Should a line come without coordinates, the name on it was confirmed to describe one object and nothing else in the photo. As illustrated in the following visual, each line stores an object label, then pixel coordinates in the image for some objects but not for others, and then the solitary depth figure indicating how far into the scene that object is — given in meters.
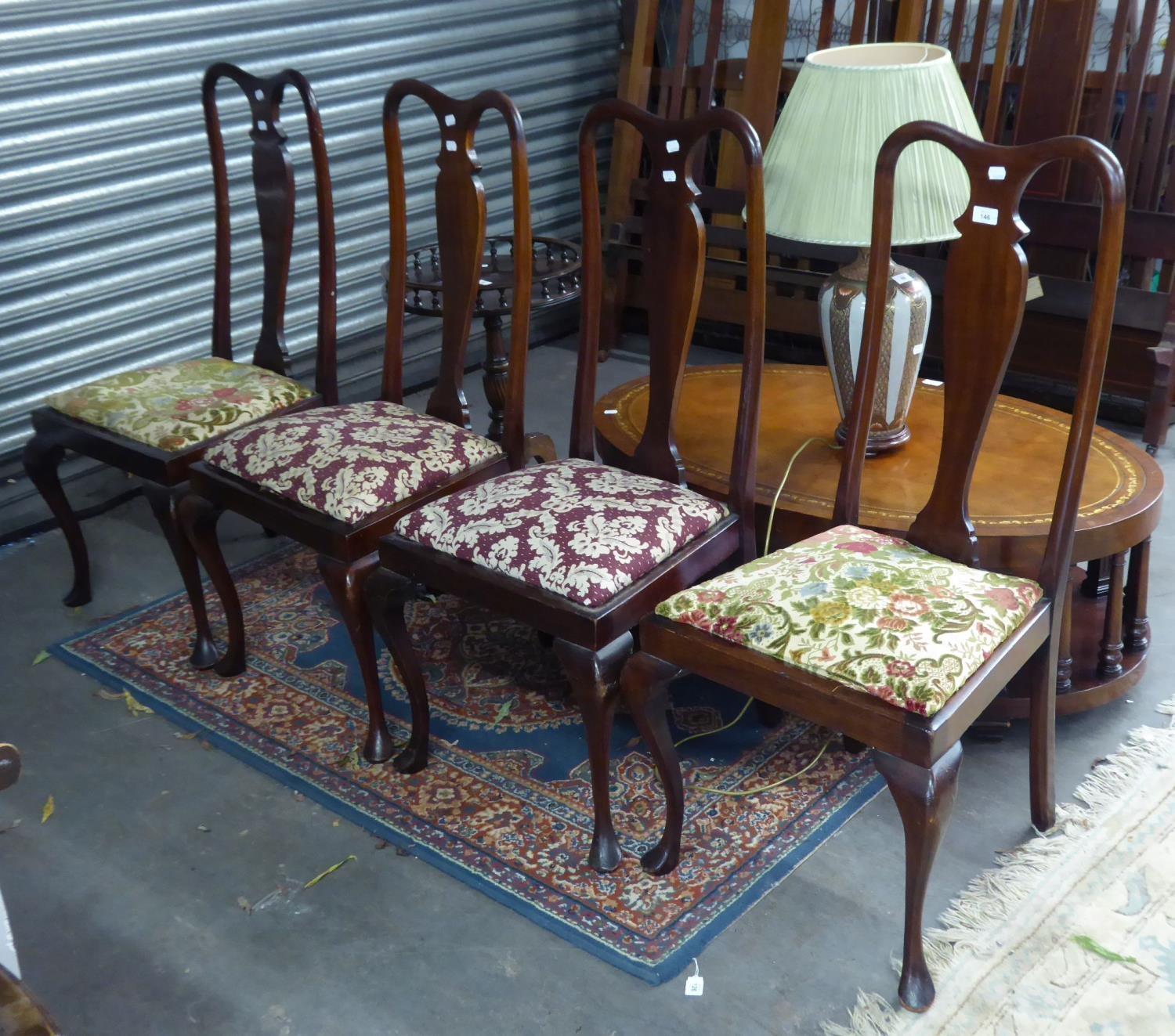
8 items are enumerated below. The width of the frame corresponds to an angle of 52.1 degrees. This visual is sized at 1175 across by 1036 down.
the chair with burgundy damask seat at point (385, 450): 2.08
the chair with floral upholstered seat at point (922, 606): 1.55
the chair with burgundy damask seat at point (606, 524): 1.79
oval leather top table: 2.04
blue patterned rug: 1.87
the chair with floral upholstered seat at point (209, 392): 2.40
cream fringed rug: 1.63
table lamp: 2.09
